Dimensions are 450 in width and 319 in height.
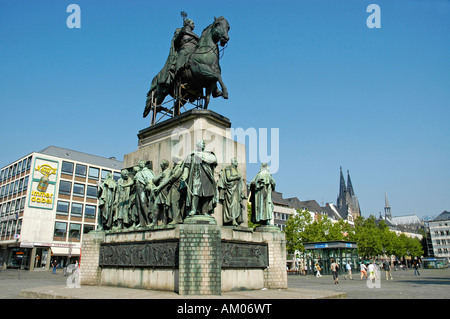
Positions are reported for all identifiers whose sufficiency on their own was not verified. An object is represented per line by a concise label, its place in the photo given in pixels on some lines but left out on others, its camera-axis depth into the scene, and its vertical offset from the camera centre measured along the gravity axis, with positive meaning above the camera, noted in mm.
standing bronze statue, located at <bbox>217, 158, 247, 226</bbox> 12555 +1987
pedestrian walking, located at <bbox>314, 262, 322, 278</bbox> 35334 -1721
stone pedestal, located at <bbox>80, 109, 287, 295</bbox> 9961 +113
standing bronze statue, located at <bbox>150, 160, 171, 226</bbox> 12461 +1781
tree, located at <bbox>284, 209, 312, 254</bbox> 51250 +2589
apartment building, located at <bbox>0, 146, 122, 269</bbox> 51969 +6668
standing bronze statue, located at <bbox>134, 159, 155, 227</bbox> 13047 +2043
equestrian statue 14812 +7704
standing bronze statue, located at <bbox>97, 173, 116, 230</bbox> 14969 +1989
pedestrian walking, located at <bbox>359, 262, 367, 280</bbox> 30219 -1518
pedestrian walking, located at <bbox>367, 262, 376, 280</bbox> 22248 -1190
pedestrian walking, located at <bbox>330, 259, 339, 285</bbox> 23722 -1323
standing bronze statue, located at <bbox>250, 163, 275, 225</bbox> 13758 +2057
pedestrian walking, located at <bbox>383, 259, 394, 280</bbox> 28869 -1612
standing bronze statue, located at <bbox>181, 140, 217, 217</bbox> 10805 +2037
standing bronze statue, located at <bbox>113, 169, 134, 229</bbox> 14148 +1943
